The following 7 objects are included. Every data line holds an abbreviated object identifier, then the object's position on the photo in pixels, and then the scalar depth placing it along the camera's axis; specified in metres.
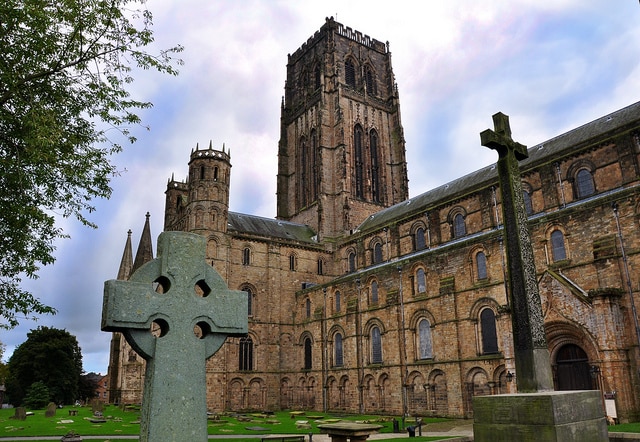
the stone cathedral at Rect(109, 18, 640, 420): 22.25
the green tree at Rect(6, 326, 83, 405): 56.94
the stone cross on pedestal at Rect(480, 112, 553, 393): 7.49
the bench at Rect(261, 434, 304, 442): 15.39
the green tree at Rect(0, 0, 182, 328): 10.39
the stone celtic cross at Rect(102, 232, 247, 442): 4.55
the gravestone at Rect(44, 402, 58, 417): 33.41
